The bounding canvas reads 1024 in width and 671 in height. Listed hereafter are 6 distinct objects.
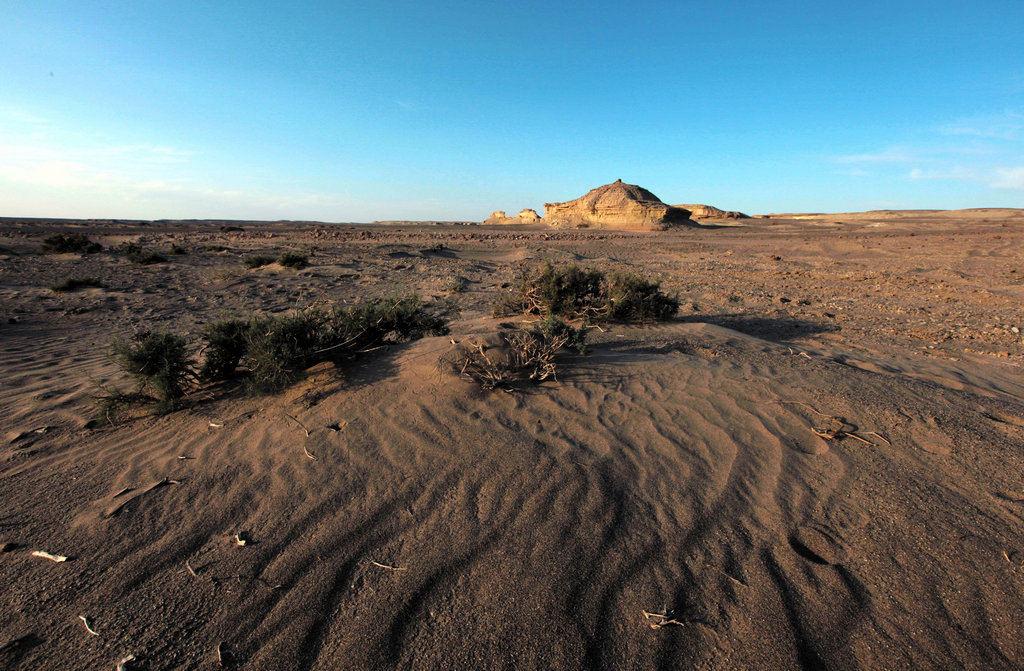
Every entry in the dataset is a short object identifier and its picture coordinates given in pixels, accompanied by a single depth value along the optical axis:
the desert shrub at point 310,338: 3.53
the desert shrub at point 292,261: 12.91
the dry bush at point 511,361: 3.50
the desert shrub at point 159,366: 3.43
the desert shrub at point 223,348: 3.73
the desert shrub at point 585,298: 5.84
